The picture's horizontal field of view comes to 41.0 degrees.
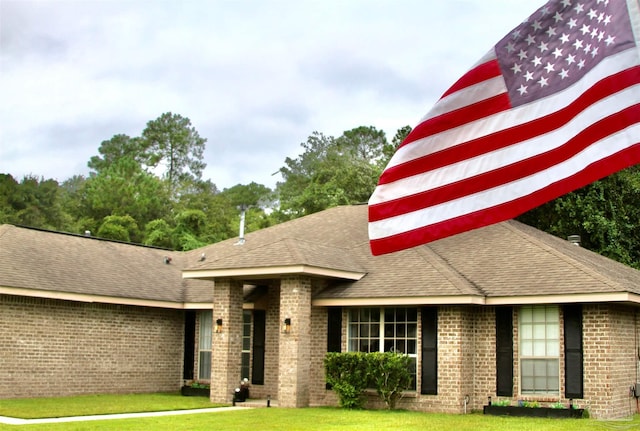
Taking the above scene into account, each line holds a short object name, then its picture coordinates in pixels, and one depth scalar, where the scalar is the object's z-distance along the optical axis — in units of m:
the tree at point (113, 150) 84.12
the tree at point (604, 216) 29.75
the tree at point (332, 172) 44.56
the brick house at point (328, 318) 17.98
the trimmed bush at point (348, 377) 18.88
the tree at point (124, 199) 57.31
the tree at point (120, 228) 51.03
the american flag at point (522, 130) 6.30
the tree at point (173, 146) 82.00
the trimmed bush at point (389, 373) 18.45
